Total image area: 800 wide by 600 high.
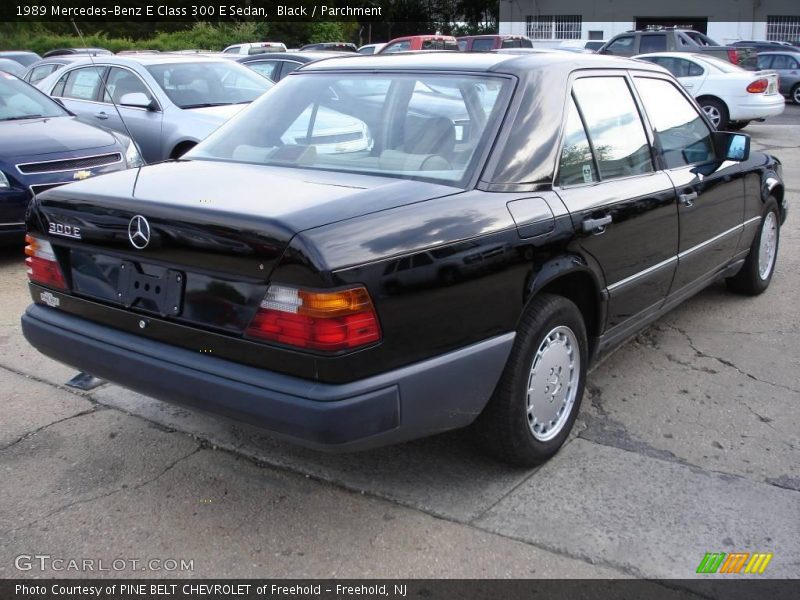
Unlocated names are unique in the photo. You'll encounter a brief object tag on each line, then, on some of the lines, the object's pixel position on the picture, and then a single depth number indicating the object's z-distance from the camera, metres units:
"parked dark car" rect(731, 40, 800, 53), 27.88
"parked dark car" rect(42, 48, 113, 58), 21.29
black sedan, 2.67
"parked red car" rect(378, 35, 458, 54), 22.61
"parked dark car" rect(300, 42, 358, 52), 26.28
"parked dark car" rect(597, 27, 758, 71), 20.56
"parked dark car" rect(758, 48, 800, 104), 23.67
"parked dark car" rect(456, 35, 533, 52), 23.55
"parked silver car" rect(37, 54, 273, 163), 8.71
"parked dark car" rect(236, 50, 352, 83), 13.83
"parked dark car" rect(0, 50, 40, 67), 21.11
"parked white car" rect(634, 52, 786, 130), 15.37
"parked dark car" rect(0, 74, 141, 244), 6.49
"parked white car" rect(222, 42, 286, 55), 21.98
